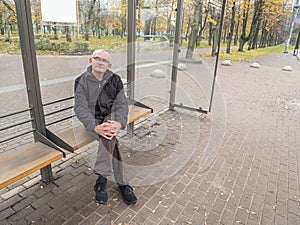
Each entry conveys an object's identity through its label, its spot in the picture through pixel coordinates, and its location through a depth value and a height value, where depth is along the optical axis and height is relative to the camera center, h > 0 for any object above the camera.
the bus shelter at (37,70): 2.03 -0.44
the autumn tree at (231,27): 17.70 +0.68
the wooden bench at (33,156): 1.89 -1.11
